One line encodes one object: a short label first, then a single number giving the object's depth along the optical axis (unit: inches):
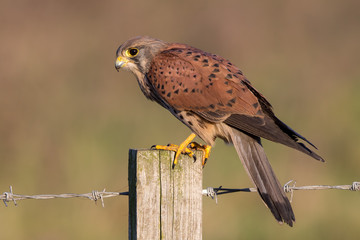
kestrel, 309.0
